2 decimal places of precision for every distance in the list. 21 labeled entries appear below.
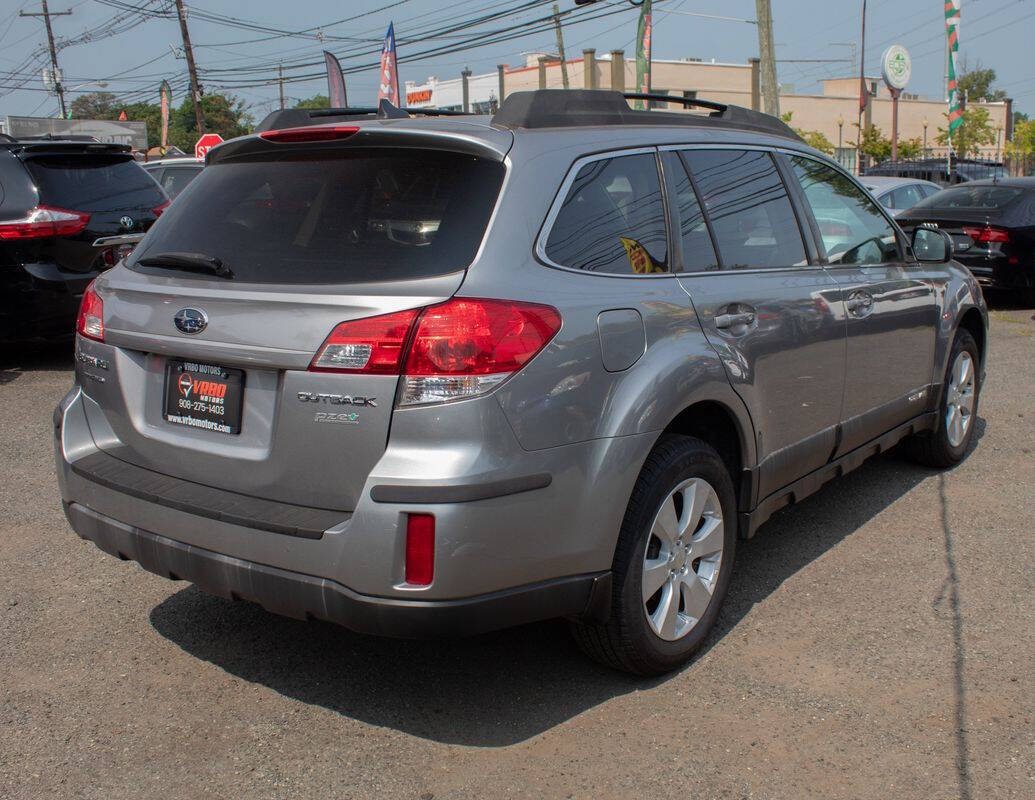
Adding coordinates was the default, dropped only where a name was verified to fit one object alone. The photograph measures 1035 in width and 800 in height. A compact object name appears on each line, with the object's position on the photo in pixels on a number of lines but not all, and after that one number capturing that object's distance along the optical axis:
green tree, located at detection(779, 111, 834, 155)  50.64
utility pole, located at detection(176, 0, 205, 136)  41.03
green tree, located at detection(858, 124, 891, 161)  52.31
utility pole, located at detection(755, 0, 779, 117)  18.14
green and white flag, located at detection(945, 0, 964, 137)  20.88
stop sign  19.90
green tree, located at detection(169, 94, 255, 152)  86.88
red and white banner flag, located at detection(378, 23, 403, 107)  23.78
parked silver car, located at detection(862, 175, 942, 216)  16.11
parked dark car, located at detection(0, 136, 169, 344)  8.21
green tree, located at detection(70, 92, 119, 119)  95.31
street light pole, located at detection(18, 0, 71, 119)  63.72
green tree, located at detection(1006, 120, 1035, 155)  53.56
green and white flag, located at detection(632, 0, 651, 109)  26.25
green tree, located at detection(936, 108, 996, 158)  56.84
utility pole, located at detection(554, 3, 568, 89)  41.00
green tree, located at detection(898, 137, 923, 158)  53.28
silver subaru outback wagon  2.90
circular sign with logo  38.62
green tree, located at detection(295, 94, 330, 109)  91.34
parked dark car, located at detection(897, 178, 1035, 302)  12.56
